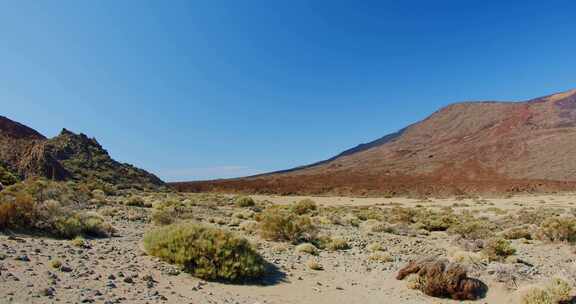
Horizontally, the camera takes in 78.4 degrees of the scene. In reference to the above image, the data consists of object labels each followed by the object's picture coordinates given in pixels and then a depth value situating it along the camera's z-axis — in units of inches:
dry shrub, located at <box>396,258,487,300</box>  310.3
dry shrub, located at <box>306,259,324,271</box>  381.7
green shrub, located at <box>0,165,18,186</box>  924.6
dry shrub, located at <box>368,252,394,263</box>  421.0
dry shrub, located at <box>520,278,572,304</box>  270.5
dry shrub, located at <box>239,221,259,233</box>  565.8
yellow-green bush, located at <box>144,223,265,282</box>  317.1
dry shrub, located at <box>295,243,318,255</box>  450.0
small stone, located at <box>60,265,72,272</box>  269.6
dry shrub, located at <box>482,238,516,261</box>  428.2
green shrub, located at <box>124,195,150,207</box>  823.6
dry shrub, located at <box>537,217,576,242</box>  536.4
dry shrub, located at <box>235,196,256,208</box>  1125.0
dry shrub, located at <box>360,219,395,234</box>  654.7
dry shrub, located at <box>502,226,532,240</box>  594.5
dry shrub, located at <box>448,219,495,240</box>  580.5
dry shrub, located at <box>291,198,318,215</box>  999.0
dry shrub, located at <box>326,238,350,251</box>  484.7
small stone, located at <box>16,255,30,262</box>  277.6
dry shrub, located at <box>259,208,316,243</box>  511.5
